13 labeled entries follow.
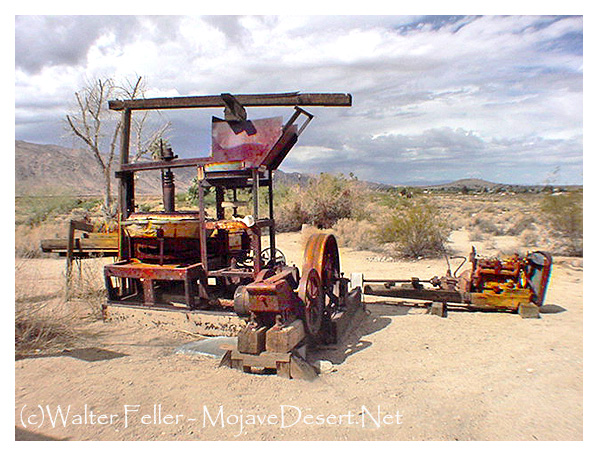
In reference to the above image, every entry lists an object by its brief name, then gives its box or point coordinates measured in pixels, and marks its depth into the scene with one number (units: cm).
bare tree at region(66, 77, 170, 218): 1789
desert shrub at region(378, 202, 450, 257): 1277
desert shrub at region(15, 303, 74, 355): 511
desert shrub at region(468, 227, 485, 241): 1591
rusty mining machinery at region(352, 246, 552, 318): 646
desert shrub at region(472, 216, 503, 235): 1754
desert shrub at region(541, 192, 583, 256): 1205
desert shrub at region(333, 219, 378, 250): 1488
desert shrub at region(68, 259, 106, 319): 708
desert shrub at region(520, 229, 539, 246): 1366
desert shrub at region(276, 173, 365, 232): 2042
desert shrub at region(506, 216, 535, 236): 1678
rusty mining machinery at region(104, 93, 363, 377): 554
